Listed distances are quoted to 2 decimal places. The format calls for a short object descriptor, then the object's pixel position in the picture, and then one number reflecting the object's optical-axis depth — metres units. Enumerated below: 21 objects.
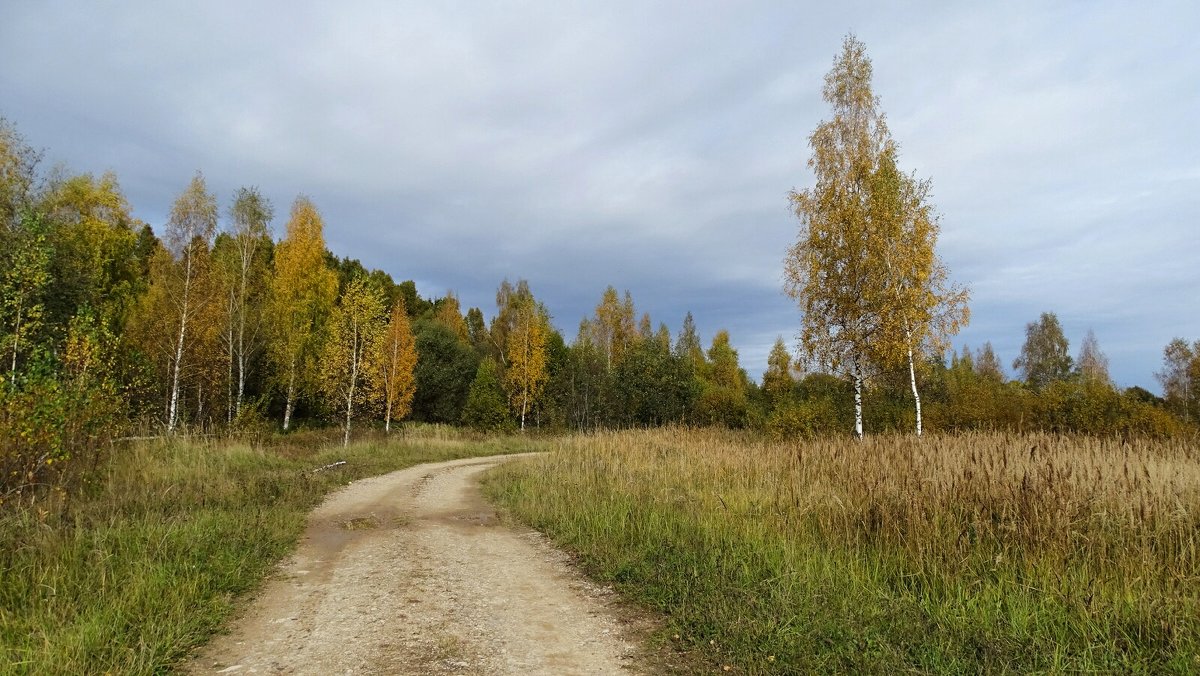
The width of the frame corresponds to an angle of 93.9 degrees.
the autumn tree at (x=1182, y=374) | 49.12
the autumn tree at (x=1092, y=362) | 58.16
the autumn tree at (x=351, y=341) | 25.62
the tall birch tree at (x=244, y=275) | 27.98
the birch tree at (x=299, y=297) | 29.73
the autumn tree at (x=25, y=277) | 9.12
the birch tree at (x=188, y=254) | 24.06
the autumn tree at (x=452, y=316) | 60.24
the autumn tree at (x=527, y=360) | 40.88
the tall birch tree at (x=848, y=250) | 18.48
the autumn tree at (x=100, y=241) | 24.88
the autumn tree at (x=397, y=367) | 33.97
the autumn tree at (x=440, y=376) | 44.38
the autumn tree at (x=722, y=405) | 39.60
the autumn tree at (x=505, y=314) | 52.09
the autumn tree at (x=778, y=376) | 47.34
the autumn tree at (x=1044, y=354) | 52.53
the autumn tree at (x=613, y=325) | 60.38
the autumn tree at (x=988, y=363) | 67.53
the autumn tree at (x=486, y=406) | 36.91
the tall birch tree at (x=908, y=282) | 18.03
